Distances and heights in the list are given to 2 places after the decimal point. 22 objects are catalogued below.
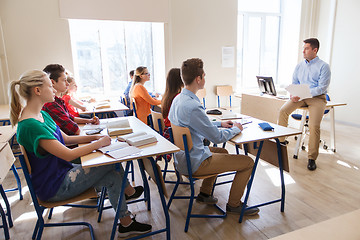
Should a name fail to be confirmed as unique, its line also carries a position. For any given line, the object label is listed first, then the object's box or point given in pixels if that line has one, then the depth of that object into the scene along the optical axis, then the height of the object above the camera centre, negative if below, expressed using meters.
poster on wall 5.87 +0.03
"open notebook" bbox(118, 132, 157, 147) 1.86 -0.56
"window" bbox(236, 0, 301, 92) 6.37 +0.43
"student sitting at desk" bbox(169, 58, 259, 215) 1.99 -0.56
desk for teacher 3.77 -0.79
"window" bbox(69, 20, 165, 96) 5.17 +0.16
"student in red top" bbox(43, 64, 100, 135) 2.27 -0.38
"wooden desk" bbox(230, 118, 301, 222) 2.04 -0.61
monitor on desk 4.13 -0.43
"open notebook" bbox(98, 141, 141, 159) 1.67 -0.57
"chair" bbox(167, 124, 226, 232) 1.93 -0.63
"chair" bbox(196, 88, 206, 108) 5.44 -0.71
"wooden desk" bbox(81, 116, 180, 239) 1.59 -0.59
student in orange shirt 3.94 -0.51
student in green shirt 1.61 -0.56
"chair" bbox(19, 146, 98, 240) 1.62 -0.88
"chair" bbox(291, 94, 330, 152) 3.99 -0.96
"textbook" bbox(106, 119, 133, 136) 2.18 -0.56
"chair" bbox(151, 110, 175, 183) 2.62 -0.61
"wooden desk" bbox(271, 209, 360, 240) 0.98 -0.64
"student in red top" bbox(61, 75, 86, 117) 3.47 -0.51
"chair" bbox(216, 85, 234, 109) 5.80 -0.70
